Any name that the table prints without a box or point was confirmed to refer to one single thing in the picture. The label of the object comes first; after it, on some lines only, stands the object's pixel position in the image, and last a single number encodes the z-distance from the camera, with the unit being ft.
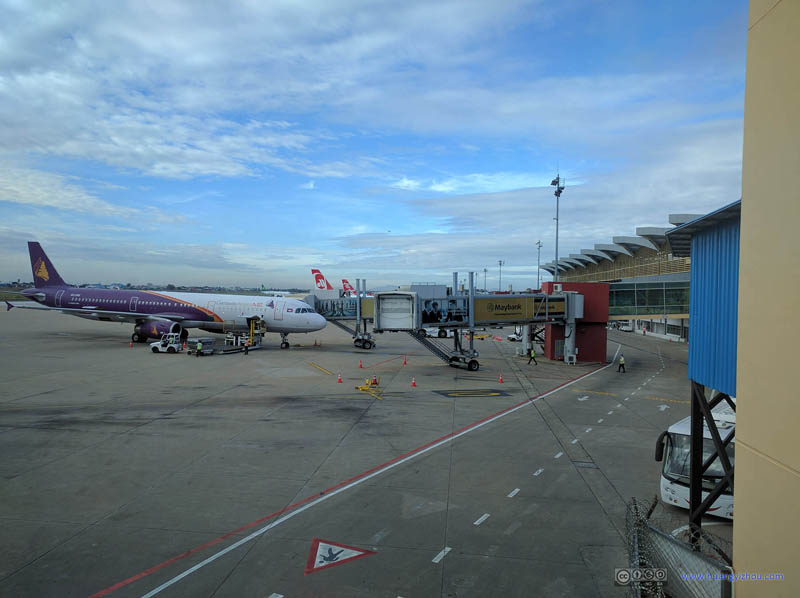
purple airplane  140.46
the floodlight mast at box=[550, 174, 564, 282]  148.87
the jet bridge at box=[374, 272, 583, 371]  105.60
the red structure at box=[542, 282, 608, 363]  128.26
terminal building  131.95
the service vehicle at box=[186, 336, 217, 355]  123.85
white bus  35.47
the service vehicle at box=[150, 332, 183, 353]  126.93
